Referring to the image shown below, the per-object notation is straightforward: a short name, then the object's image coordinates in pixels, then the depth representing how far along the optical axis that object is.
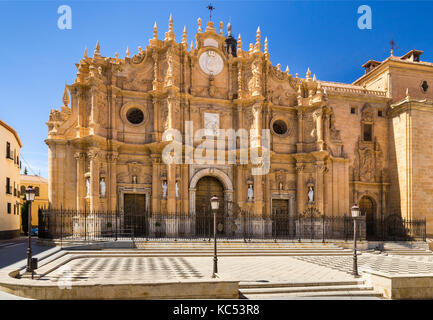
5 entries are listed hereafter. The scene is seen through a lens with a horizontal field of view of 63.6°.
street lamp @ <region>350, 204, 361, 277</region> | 12.87
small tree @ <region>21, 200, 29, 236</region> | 38.25
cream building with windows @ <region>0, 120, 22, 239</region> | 27.70
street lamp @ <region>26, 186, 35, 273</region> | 10.61
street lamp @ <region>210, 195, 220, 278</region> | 11.95
